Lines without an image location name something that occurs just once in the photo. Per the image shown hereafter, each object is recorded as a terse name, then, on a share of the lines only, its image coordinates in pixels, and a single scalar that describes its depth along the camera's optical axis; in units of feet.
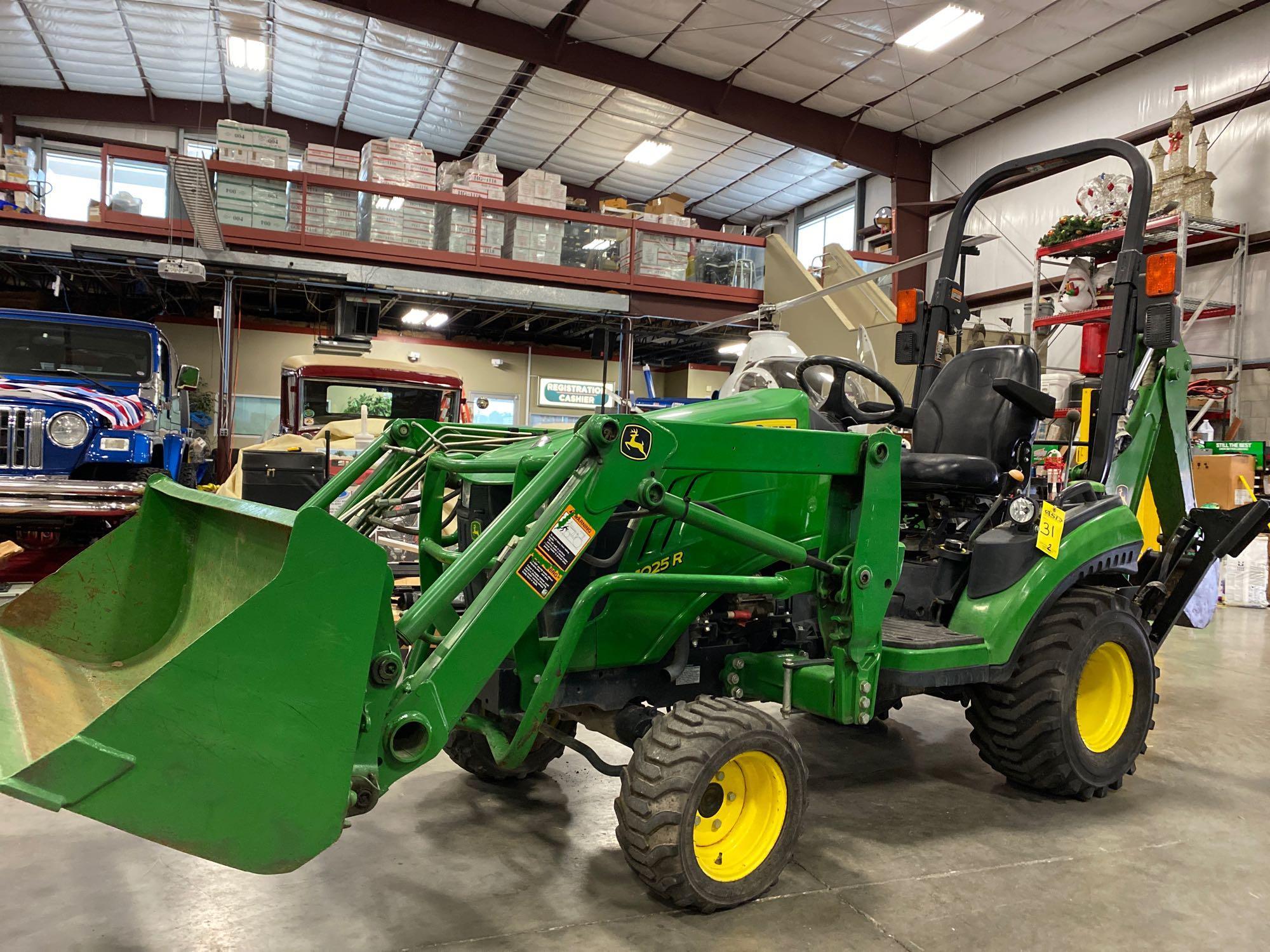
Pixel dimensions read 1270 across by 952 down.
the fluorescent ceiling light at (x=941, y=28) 34.88
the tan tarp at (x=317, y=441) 22.88
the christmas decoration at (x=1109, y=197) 29.60
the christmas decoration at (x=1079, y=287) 31.09
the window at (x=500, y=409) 54.24
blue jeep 18.22
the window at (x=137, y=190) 33.19
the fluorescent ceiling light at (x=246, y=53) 41.06
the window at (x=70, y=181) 51.78
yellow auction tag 9.66
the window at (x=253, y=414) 49.96
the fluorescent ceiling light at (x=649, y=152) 51.55
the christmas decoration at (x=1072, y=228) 30.22
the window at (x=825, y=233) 56.90
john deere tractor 5.66
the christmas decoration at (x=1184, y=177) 29.12
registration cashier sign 54.29
